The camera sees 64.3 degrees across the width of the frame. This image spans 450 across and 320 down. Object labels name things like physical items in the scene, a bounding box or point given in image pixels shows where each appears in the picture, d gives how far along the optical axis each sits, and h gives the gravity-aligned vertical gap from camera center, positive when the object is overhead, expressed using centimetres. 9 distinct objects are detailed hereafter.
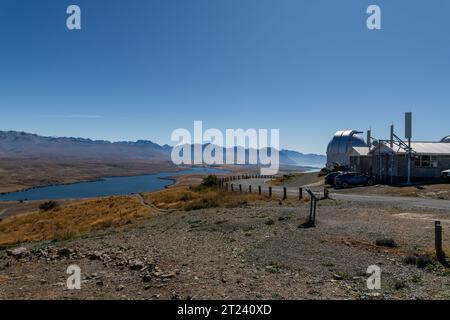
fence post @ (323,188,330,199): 2655 -319
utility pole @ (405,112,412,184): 3784 +259
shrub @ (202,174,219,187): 4472 -381
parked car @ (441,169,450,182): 3662 -231
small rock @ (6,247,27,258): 1328 -387
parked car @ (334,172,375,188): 3903 -305
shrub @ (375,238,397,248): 1145 -292
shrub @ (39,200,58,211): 4875 -771
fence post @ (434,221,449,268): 973 -260
